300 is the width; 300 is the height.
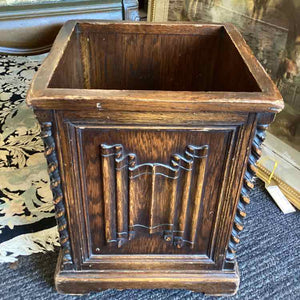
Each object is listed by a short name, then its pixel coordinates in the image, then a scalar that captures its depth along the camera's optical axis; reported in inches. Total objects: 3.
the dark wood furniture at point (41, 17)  41.9
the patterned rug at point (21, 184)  39.6
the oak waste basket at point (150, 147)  24.3
